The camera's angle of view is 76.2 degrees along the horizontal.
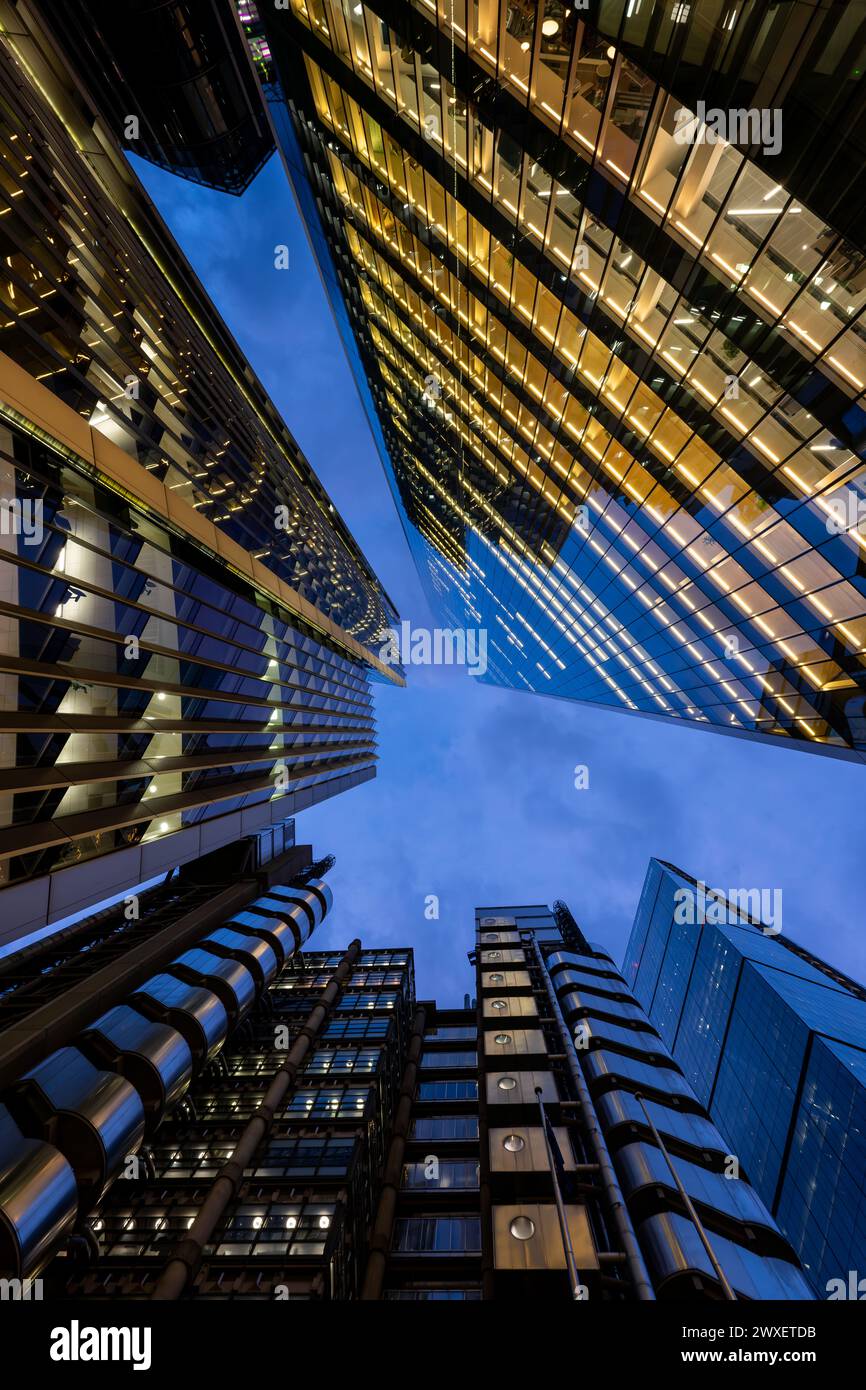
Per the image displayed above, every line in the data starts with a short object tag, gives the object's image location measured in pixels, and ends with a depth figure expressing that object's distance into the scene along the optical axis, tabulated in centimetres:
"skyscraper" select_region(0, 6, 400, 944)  1307
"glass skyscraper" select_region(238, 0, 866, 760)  1151
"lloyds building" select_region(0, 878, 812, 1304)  1844
